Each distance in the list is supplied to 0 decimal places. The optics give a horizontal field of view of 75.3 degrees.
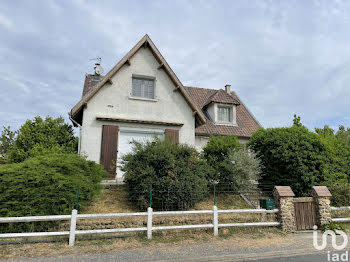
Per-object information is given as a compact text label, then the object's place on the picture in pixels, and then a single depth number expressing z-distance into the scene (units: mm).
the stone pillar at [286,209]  7548
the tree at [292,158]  9898
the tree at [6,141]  20109
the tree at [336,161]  10258
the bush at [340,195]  9789
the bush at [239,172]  9461
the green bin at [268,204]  7785
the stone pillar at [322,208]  7812
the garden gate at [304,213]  7762
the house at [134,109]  10992
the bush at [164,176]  7730
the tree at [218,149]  10062
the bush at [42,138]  11195
